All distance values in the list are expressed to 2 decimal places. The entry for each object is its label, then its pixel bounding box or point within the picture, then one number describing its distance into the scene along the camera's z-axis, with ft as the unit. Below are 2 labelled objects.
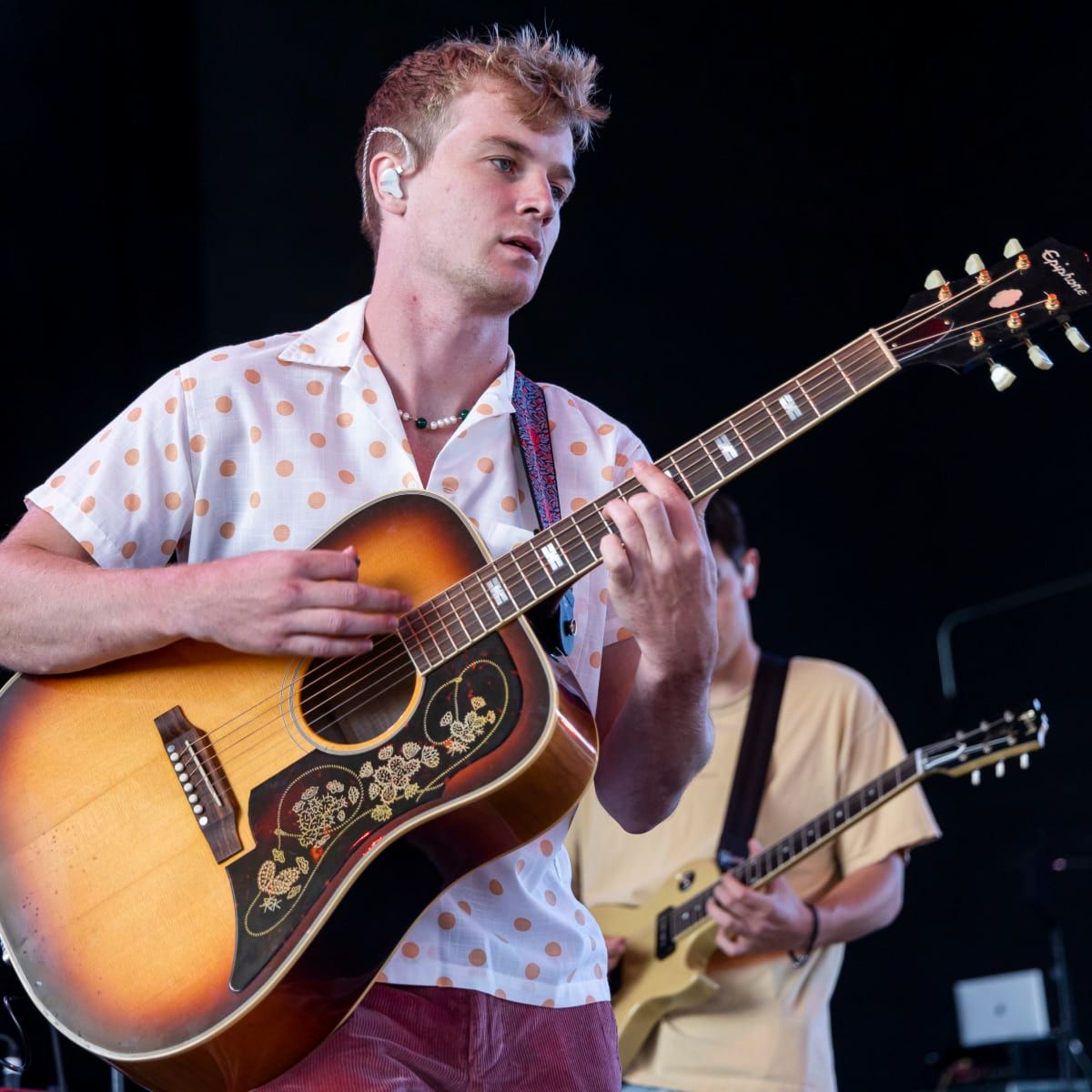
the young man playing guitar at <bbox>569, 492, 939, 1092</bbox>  10.71
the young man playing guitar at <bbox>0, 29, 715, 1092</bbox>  5.51
